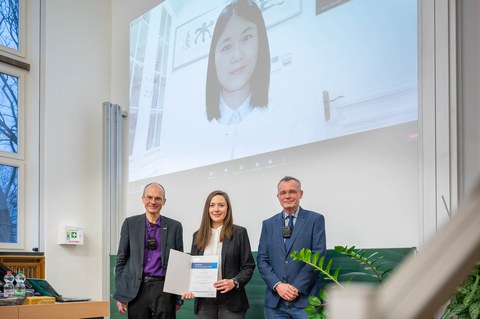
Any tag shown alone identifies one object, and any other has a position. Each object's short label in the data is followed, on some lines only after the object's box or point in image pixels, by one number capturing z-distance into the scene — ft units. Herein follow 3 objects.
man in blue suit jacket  13.64
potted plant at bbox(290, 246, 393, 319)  12.93
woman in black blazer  13.93
